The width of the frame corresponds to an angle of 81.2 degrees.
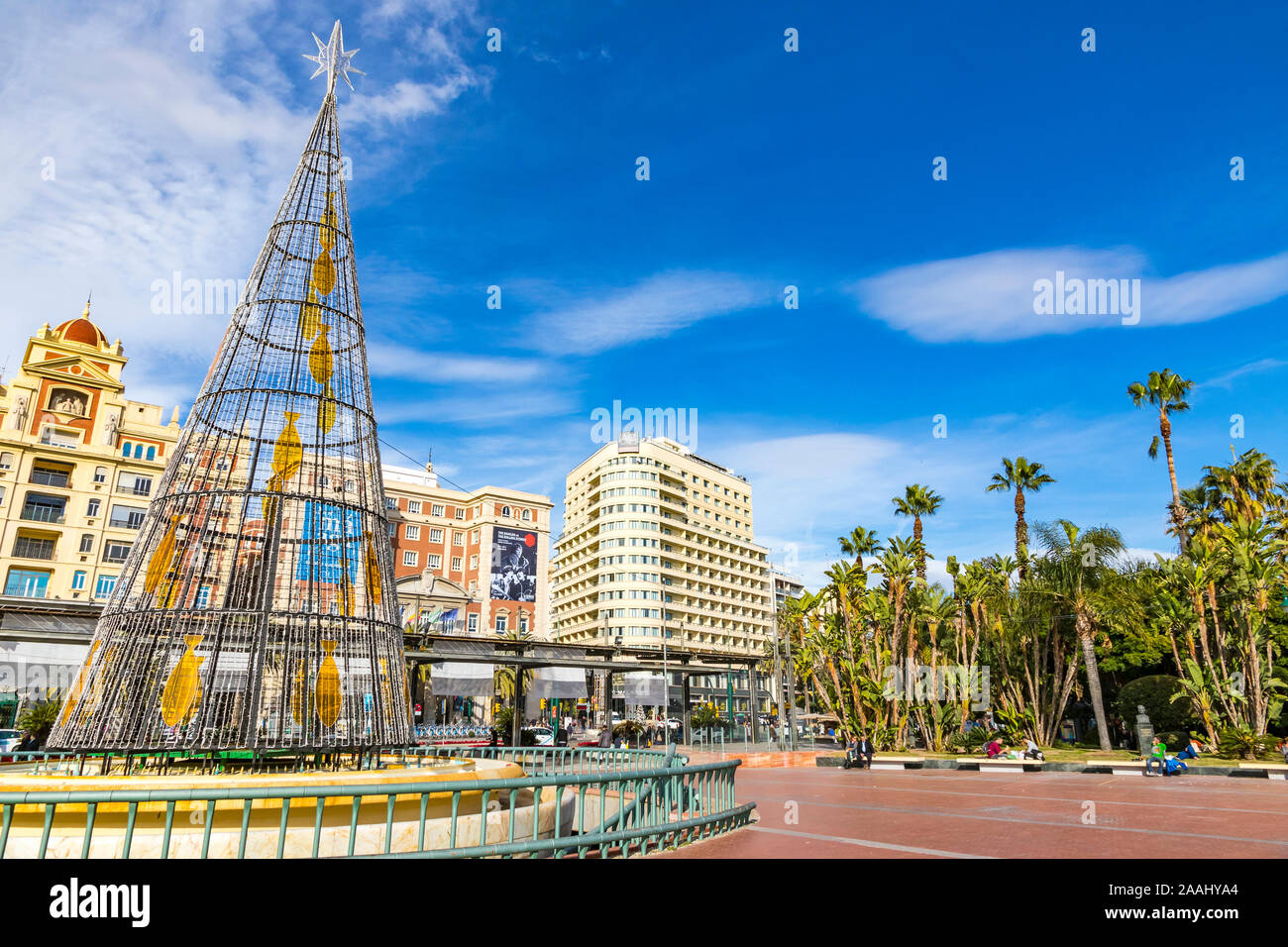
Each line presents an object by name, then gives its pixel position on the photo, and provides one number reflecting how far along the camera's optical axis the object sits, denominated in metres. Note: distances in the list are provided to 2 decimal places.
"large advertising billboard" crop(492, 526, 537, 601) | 66.75
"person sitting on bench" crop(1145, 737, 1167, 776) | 22.38
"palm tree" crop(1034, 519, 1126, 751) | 31.78
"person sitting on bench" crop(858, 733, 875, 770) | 28.48
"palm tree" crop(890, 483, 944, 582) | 42.25
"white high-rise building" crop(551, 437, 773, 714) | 89.25
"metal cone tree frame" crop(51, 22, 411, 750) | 8.61
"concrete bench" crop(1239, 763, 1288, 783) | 21.16
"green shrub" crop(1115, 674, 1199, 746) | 31.33
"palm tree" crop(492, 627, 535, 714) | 55.31
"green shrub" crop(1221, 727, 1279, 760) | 24.36
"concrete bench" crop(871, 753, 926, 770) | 27.56
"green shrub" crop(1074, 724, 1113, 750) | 38.18
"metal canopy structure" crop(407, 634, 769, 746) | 29.92
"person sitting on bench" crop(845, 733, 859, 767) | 28.30
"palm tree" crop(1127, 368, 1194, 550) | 41.81
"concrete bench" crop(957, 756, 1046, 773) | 25.42
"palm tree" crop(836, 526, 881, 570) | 40.91
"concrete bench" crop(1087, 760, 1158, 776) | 23.78
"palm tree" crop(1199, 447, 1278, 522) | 40.75
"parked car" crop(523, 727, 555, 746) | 35.50
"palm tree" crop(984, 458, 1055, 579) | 45.62
